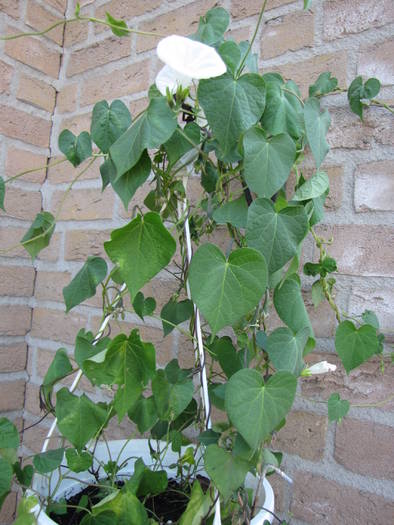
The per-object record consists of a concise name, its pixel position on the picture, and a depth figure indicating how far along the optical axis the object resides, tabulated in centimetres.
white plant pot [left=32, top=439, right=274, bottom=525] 53
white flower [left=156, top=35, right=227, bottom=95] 43
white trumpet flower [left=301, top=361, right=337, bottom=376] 57
